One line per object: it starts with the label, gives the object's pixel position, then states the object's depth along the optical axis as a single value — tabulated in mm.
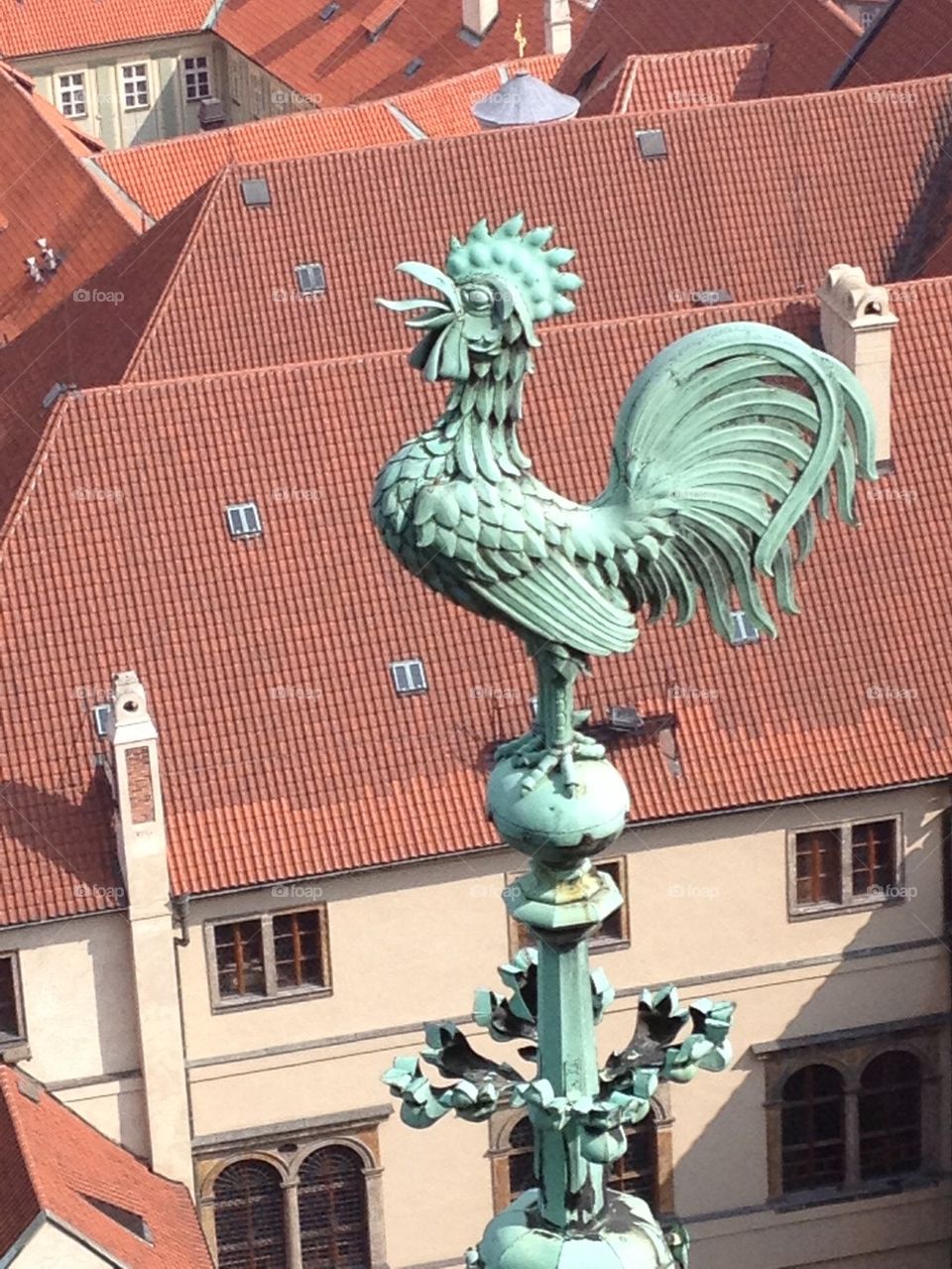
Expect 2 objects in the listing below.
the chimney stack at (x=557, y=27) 90562
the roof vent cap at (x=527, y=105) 69250
